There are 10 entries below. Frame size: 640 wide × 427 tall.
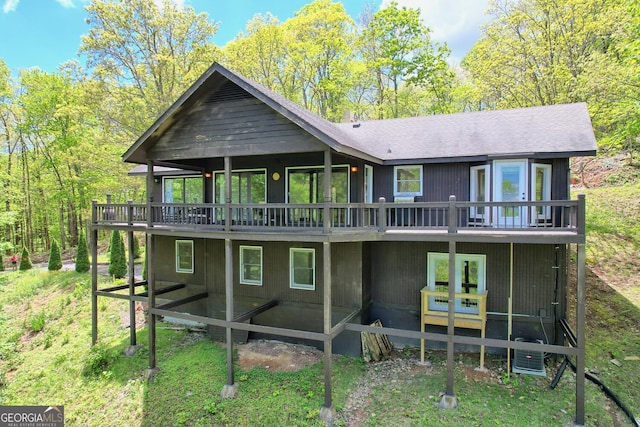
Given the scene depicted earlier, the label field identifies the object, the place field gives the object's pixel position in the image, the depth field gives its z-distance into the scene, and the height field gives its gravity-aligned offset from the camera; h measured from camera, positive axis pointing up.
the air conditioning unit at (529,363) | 9.13 -4.22
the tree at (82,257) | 21.30 -3.22
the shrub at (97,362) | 11.47 -5.32
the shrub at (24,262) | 24.25 -4.03
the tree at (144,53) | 22.30 +10.25
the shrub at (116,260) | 19.38 -3.10
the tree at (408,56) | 26.19 +11.55
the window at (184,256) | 14.13 -2.11
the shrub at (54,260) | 22.27 -3.54
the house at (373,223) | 8.84 -0.55
